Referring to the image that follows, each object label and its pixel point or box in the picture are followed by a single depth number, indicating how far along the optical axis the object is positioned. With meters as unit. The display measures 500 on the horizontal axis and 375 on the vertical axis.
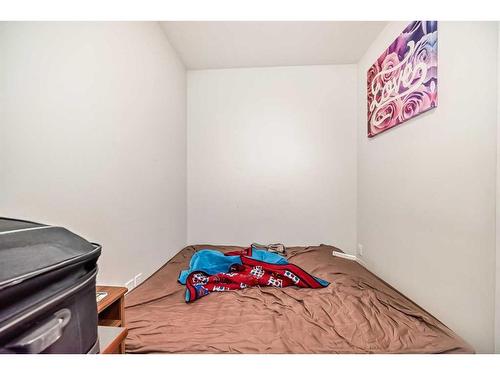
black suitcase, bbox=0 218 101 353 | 0.37
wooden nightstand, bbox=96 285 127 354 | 0.60
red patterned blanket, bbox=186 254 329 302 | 1.50
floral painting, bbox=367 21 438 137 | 1.33
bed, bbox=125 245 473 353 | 0.97
